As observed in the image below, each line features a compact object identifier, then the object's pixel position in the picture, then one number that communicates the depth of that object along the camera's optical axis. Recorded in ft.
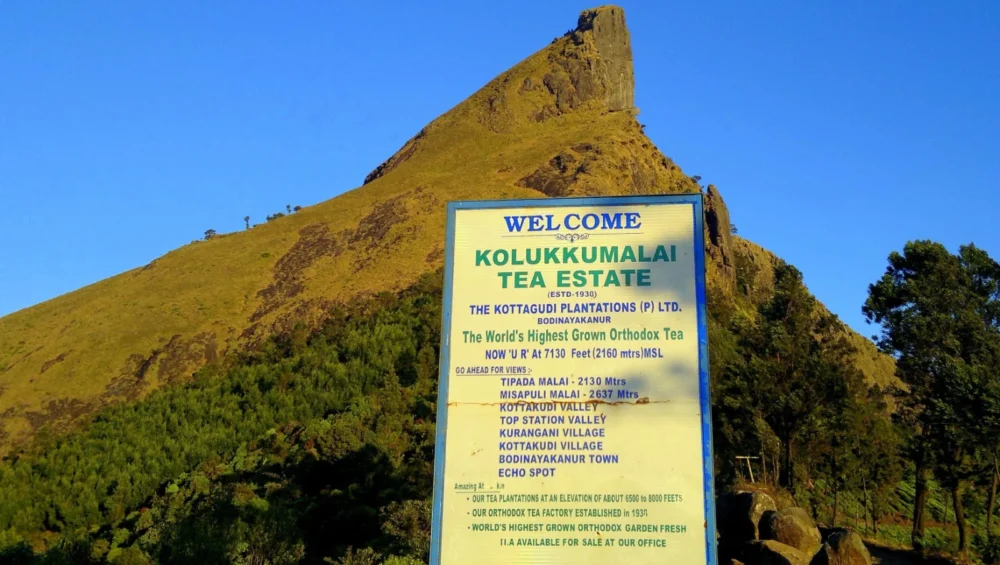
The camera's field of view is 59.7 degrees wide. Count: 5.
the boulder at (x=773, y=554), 48.12
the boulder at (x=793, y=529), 50.31
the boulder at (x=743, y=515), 53.83
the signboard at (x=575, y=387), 22.30
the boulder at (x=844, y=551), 45.27
